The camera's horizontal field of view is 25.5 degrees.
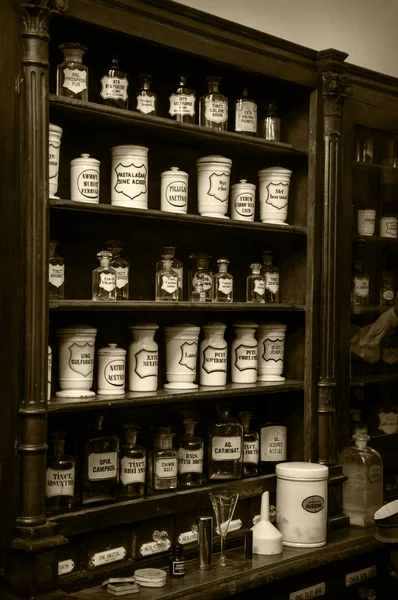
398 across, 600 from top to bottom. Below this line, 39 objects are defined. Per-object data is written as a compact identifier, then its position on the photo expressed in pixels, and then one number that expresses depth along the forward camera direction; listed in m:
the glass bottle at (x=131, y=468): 2.58
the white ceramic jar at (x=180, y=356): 2.72
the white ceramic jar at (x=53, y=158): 2.33
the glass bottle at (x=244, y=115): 2.85
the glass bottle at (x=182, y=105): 2.67
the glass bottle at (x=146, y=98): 2.60
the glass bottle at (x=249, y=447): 2.93
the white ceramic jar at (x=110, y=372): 2.52
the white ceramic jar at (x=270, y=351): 3.00
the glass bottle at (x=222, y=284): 2.80
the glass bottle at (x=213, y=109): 2.73
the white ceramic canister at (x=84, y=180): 2.45
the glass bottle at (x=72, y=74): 2.40
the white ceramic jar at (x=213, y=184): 2.77
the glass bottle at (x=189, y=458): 2.75
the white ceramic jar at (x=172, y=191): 2.66
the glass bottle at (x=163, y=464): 2.65
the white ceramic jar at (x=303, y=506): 2.78
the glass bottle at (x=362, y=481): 3.04
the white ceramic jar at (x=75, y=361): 2.43
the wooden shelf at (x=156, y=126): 2.35
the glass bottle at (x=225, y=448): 2.83
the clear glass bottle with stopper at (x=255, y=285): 2.93
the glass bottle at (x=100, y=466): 2.49
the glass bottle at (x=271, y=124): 2.95
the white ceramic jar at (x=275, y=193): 2.94
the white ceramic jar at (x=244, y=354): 2.90
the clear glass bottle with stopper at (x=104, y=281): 2.50
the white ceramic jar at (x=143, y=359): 2.61
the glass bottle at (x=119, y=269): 2.56
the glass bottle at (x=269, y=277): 3.00
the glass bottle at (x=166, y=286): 2.65
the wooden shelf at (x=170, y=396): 2.33
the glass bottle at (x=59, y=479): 2.38
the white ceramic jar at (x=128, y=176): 2.54
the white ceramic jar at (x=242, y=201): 2.87
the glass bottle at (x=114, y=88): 2.51
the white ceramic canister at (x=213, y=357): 2.80
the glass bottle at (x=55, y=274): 2.39
